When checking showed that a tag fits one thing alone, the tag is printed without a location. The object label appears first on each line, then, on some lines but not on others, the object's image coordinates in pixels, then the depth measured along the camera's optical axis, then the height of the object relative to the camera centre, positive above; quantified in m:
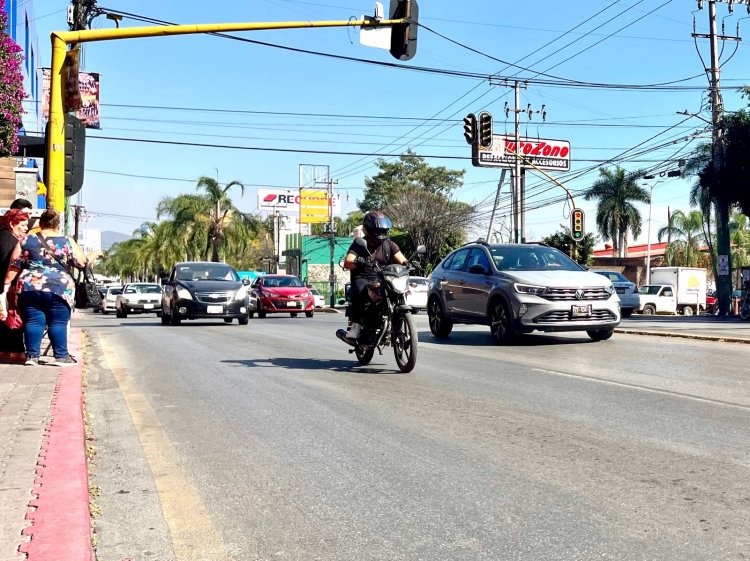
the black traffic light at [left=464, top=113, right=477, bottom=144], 29.80 +5.67
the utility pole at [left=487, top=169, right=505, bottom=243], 49.44 +5.39
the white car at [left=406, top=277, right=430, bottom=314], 30.91 -0.24
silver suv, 12.88 -0.14
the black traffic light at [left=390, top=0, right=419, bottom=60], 15.66 +4.80
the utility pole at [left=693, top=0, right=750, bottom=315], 33.97 +5.24
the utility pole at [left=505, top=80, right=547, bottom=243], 39.65 +4.72
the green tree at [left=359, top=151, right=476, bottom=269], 61.16 +4.96
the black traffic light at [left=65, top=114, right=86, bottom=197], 12.27 +1.94
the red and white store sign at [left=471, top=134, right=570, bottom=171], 53.22 +9.03
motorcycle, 9.37 -0.36
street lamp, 59.61 +4.17
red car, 29.66 -0.43
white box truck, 46.81 +0.06
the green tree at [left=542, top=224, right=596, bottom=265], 37.20 +2.10
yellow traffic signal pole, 11.91 +2.62
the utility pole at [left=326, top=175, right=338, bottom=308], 52.97 +3.87
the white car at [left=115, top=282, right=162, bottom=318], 34.59 -0.63
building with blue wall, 24.66 +8.41
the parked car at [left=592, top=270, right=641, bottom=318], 32.84 -0.27
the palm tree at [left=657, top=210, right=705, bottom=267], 69.88 +3.91
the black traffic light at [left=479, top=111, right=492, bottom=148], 29.69 +5.70
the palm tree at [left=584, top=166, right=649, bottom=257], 63.97 +6.37
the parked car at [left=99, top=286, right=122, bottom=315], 45.78 -0.66
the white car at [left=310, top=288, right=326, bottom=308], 43.81 -0.77
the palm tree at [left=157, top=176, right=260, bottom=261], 57.56 +4.50
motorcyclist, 9.59 +0.32
